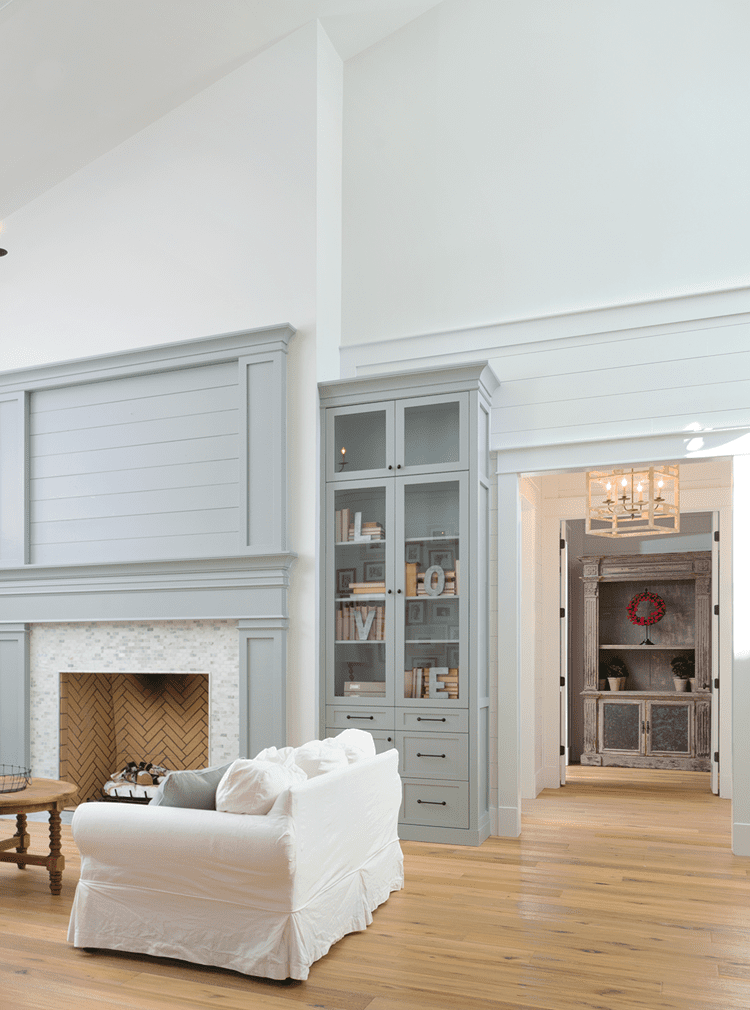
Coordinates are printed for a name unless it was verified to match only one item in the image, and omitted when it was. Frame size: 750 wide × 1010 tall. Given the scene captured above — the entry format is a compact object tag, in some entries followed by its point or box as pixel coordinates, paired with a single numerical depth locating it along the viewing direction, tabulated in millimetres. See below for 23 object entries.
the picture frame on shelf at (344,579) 5855
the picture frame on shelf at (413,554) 5691
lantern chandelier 6383
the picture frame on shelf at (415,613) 5637
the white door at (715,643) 7121
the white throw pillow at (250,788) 3416
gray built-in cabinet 5469
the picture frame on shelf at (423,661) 5586
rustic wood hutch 9055
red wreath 9727
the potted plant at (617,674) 9484
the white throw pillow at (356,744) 4168
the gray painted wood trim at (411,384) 5586
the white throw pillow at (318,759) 3846
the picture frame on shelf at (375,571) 5781
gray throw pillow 3576
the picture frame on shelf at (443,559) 5606
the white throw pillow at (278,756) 3801
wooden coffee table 4301
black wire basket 4586
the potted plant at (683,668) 9398
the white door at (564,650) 7648
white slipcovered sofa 3311
